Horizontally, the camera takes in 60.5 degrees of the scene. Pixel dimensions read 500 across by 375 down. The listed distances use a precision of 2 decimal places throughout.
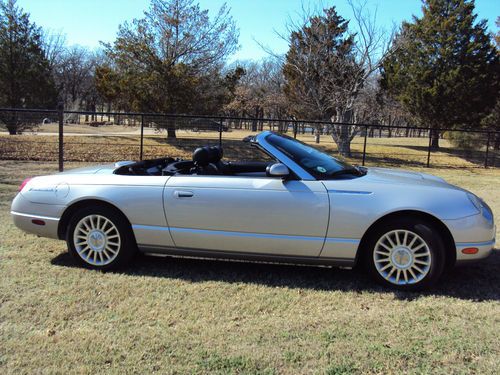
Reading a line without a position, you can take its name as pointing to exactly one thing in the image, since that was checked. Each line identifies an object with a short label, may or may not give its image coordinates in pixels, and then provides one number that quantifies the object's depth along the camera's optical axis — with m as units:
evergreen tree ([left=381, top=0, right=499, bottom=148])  23.92
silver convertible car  3.75
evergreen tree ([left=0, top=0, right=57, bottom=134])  21.81
